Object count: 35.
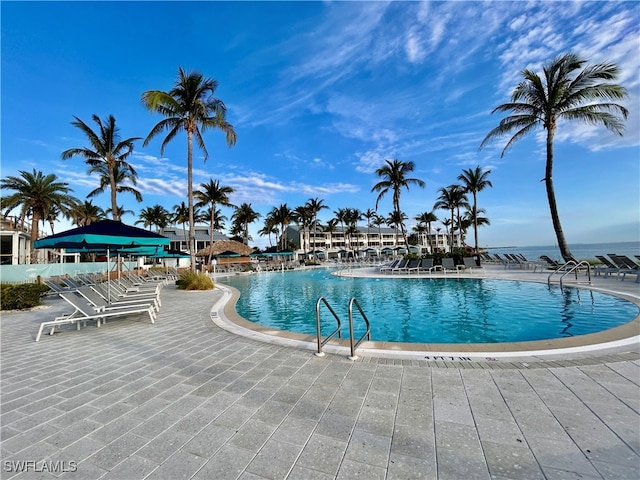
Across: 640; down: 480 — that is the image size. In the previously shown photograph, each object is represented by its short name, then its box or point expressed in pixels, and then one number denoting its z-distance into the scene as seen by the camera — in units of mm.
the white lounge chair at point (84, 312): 6195
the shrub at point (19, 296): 9273
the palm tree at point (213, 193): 31250
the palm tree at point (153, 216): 50969
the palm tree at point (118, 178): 21234
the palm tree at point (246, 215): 49625
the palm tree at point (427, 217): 61447
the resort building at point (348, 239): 72938
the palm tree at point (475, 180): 32219
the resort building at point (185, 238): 53162
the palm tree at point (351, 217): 61688
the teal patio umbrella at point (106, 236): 6050
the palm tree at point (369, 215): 70212
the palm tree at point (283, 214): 49094
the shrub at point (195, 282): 14094
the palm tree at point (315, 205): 50594
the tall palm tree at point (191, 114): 15052
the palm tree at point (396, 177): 29312
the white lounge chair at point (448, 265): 19562
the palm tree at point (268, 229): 55931
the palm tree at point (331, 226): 67638
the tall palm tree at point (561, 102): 14469
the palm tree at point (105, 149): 19531
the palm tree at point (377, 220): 70869
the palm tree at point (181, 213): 49294
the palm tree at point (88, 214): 36900
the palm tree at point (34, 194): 22422
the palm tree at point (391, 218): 57931
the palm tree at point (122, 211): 46506
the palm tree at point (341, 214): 62297
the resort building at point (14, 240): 20250
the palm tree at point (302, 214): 51250
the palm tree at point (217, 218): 49431
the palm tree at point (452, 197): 35688
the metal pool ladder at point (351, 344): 4152
